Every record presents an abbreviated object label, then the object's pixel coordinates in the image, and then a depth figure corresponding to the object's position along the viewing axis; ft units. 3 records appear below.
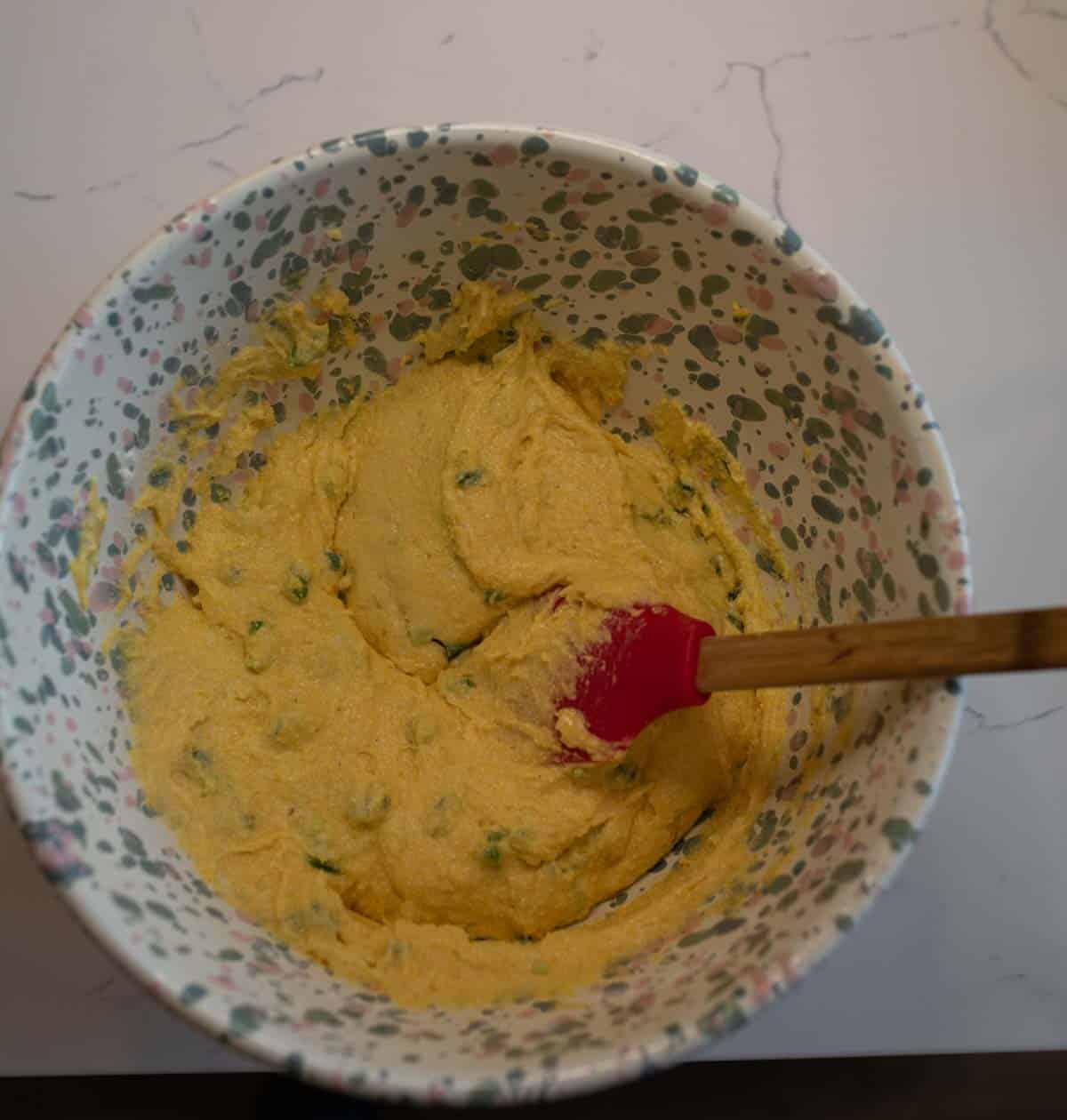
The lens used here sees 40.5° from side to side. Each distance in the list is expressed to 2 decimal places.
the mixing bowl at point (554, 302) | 1.20
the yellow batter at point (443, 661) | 1.41
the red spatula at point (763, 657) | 1.16
